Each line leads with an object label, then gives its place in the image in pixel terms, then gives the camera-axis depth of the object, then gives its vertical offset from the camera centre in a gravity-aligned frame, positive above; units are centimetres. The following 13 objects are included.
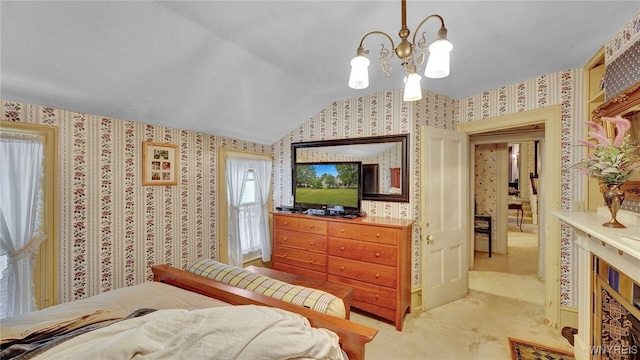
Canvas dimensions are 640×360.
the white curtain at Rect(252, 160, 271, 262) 371 -40
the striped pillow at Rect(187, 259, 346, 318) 146 -67
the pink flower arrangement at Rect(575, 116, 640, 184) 143 +13
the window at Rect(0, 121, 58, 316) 195 -38
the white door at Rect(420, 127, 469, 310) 277 -39
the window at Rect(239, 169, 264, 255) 353 -52
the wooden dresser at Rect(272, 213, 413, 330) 249 -80
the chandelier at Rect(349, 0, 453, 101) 117 +56
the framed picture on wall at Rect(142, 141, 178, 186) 253 +16
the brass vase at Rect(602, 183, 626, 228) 146 -10
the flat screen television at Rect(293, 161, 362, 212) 304 -6
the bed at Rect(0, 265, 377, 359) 88 -59
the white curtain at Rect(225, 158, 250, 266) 334 -36
